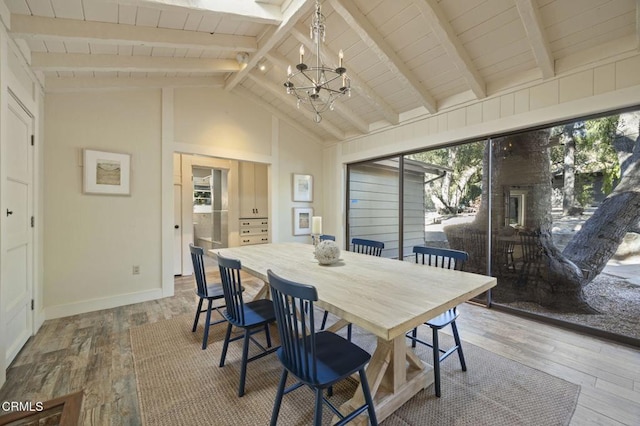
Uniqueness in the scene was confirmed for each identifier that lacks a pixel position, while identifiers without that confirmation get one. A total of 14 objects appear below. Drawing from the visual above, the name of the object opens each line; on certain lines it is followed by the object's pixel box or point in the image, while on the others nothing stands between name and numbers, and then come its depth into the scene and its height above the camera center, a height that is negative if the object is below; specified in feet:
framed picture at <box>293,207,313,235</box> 16.97 -0.54
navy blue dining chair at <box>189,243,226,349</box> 7.88 -2.21
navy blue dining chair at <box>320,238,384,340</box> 9.15 -1.32
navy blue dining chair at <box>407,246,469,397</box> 5.85 -2.49
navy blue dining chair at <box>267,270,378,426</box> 4.10 -2.51
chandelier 6.37 +3.28
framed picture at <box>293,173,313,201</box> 16.83 +1.49
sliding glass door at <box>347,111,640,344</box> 8.25 -0.11
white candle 8.11 -0.41
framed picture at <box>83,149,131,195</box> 10.60 +1.51
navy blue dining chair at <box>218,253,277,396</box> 6.06 -2.49
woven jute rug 5.32 -3.95
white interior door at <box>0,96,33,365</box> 6.85 -0.59
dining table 4.16 -1.49
